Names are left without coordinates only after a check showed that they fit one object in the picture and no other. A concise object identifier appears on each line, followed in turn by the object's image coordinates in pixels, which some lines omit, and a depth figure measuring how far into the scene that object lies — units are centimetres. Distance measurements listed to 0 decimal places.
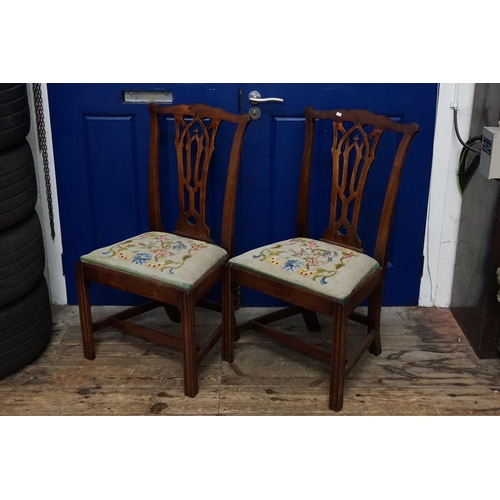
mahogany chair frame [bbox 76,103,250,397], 253
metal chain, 287
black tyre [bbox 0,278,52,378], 264
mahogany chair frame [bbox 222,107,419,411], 245
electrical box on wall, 255
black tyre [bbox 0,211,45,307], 257
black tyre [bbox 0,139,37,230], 249
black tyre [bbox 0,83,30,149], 243
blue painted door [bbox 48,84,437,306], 288
